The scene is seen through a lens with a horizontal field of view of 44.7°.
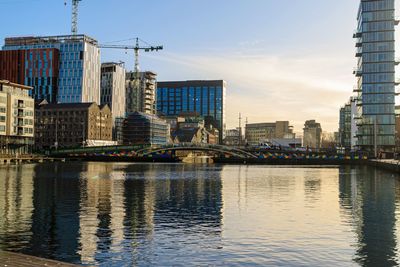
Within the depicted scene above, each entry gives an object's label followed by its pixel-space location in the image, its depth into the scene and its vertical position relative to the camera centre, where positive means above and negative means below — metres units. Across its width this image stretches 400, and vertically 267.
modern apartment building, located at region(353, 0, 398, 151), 186.00 +30.01
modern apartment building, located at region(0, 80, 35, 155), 176.00 +9.65
